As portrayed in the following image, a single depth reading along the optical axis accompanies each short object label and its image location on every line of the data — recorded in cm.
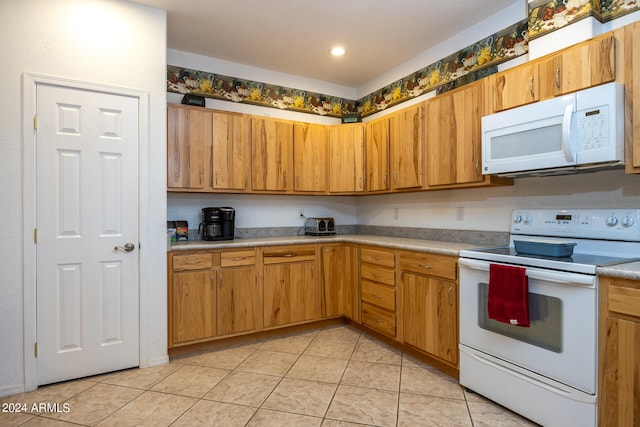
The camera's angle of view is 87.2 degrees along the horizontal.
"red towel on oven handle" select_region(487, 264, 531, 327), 185
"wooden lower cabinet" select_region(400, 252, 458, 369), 241
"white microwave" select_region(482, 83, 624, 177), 175
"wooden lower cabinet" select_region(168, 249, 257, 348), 278
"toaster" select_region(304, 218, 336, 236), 385
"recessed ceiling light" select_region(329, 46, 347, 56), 330
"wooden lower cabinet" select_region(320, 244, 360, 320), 347
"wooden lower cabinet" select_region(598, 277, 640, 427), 151
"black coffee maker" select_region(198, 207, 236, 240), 322
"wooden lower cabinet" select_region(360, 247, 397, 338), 296
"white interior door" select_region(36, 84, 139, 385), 230
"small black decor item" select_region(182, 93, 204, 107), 317
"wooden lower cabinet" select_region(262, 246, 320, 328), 320
